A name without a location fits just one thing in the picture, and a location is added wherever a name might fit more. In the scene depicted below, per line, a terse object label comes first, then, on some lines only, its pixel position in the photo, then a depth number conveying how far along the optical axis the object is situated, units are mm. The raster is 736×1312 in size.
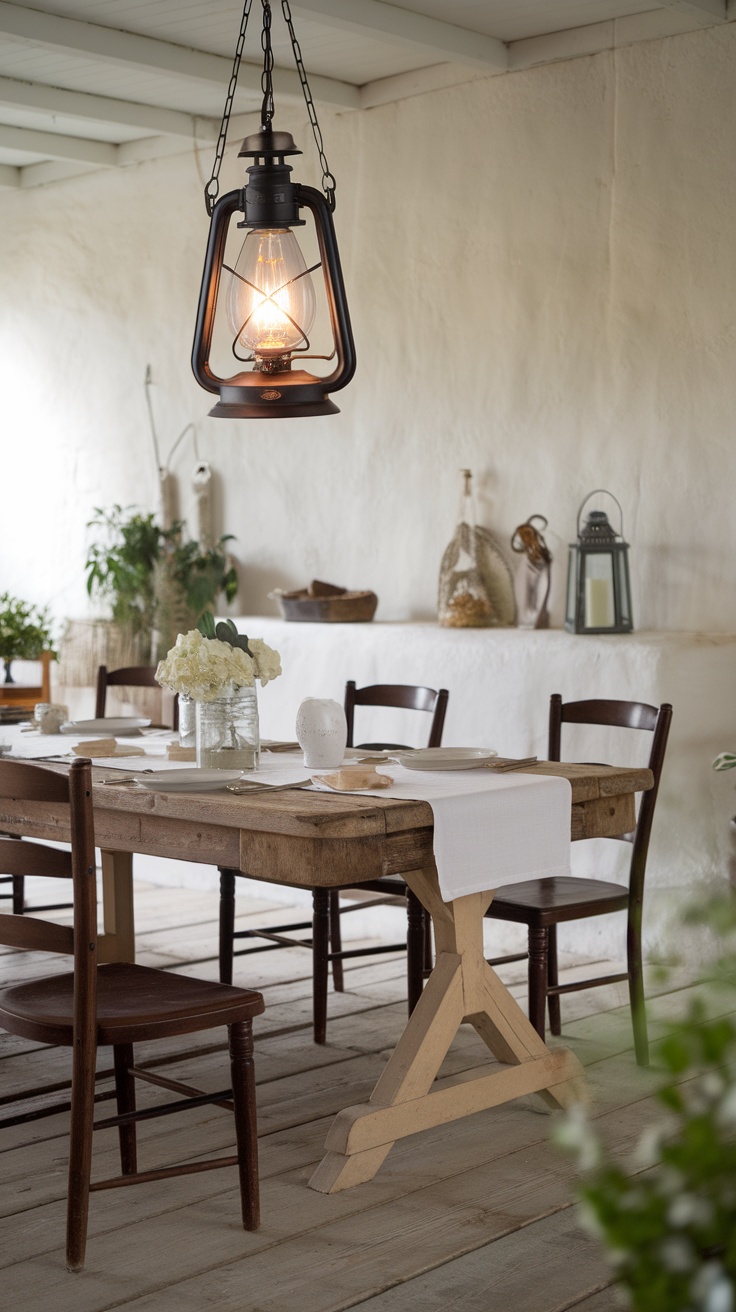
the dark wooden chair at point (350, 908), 3506
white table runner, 2729
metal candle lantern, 4707
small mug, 3818
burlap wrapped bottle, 5125
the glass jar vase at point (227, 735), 3131
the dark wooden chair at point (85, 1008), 2389
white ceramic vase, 3178
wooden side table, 6133
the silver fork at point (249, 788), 2797
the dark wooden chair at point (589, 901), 3229
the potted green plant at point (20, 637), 6227
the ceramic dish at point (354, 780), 2818
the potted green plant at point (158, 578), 6059
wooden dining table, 2580
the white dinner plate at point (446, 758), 3084
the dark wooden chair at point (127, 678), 4496
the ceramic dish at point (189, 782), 2832
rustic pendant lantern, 2848
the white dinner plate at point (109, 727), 3760
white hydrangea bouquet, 3135
